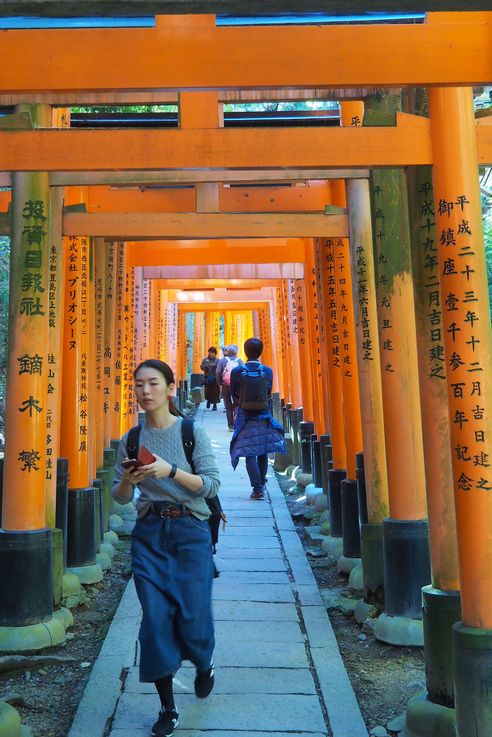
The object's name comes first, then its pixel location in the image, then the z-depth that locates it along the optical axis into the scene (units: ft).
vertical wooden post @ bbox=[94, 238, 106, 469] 24.71
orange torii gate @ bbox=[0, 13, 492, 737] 9.95
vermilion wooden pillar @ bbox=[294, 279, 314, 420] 35.99
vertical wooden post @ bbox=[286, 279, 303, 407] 40.68
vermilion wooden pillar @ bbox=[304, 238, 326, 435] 30.58
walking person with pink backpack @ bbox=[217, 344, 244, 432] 42.32
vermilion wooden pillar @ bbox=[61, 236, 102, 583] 19.97
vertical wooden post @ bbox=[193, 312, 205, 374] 92.27
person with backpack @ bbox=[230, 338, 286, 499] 27.07
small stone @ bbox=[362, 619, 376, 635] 15.77
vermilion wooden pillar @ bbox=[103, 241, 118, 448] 27.04
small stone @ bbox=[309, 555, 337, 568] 21.85
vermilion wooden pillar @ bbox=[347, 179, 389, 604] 17.02
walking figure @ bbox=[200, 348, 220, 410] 61.41
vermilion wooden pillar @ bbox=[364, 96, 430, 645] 14.85
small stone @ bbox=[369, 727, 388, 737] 11.29
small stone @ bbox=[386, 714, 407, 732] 11.44
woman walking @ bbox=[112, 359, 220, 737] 10.72
